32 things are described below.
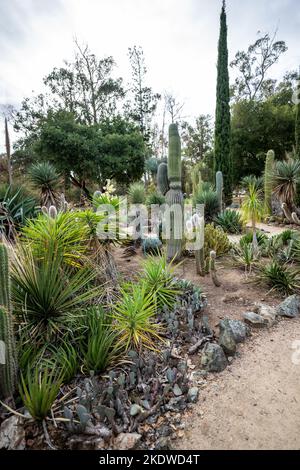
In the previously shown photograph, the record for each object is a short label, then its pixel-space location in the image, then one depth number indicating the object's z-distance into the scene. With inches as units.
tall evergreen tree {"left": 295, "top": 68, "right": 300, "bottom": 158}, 369.4
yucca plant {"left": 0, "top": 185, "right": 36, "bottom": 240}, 157.1
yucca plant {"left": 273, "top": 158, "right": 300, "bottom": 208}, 312.7
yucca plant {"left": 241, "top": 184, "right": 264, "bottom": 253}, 177.6
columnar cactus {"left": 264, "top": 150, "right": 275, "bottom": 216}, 362.6
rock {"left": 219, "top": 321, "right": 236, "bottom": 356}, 99.1
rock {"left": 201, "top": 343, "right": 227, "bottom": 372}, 91.9
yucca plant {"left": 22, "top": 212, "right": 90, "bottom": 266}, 104.4
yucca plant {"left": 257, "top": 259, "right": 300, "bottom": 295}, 142.8
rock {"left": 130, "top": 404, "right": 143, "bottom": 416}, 71.9
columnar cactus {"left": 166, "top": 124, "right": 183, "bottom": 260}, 179.5
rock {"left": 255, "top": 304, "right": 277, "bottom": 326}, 119.8
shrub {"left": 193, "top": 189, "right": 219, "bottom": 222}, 297.6
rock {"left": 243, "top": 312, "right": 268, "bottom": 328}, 116.8
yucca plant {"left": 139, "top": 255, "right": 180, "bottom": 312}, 123.0
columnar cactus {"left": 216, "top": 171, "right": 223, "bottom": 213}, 306.0
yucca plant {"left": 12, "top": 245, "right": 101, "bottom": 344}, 89.0
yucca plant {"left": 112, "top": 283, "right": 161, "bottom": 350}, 96.1
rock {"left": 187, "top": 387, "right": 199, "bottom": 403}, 79.8
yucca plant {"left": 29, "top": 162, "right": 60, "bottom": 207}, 232.2
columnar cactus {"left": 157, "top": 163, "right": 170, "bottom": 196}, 195.2
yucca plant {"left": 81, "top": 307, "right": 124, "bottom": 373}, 83.5
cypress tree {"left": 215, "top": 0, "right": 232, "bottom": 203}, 506.0
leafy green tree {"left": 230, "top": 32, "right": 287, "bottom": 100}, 787.4
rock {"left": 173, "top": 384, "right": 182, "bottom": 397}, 80.7
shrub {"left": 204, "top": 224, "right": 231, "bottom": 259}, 194.1
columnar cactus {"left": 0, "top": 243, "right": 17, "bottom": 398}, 67.2
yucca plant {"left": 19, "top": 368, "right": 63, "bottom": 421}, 63.5
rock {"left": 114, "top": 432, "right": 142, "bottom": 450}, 62.8
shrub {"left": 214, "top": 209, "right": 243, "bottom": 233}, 271.4
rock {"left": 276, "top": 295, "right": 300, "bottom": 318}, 124.3
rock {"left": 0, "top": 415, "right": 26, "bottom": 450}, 59.7
